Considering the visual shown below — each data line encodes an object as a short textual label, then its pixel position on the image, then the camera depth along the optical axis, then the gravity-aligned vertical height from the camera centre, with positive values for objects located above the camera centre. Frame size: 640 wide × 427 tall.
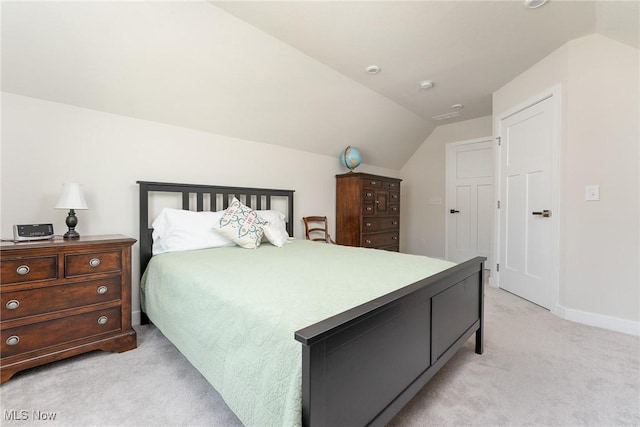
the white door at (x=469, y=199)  4.51 +0.20
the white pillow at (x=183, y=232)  2.25 -0.17
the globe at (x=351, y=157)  4.00 +0.77
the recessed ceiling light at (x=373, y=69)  2.89 +1.49
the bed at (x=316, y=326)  0.86 -0.47
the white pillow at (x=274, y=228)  2.58 -0.16
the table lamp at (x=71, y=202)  1.87 +0.06
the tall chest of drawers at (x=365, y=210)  3.87 +0.02
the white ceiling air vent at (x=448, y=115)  4.31 +1.52
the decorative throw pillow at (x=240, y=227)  2.38 -0.13
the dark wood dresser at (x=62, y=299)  1.53 -0.53
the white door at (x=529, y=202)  2.68 +0.10
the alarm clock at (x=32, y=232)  1.73 -0.13
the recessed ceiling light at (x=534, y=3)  1.99 +1.48
